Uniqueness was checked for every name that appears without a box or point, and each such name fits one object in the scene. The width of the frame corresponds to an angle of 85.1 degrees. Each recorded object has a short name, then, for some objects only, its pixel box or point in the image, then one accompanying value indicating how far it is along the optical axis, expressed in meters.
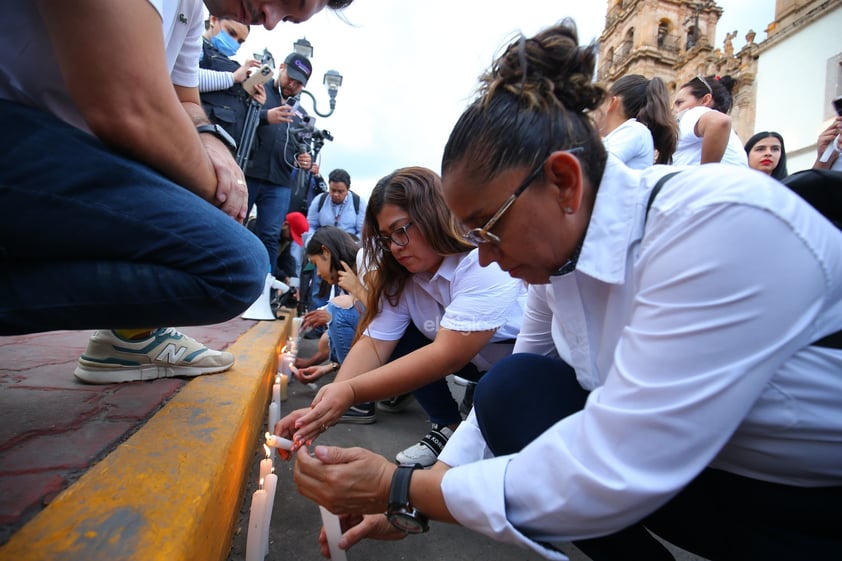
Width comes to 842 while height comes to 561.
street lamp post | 8.21
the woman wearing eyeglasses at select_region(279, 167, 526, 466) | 1.55
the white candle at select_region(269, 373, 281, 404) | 1.97
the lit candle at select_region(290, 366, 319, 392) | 2.93
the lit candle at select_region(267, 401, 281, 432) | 1.76
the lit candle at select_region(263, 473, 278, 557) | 1.12
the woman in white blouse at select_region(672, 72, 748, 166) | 2.40
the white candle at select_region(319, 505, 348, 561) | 1.09
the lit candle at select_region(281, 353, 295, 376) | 2.79
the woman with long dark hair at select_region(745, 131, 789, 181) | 3.35
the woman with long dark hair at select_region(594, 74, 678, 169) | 2.18
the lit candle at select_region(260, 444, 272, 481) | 1.23
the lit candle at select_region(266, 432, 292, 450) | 1.21
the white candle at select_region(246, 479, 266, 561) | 1.03
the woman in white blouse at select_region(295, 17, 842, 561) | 0.64
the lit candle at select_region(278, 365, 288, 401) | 2.53
